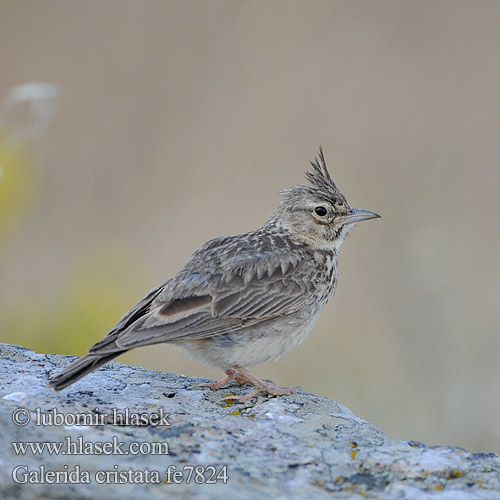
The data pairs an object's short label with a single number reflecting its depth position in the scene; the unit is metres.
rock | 6.14
